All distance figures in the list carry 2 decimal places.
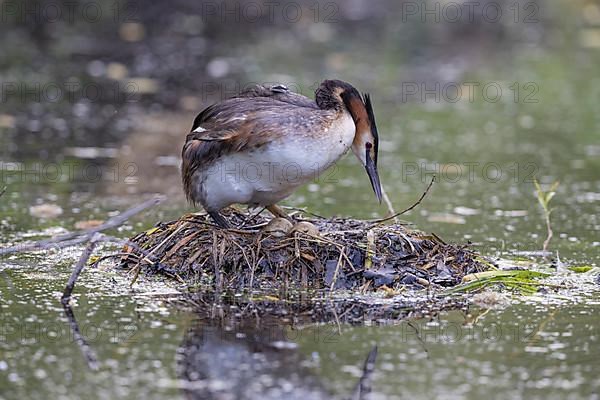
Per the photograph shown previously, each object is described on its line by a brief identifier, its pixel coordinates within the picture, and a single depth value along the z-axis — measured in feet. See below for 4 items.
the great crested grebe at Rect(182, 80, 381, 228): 39.58
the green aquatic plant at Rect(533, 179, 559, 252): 46.80
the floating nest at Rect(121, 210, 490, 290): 40.86
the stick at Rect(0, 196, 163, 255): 34.55
